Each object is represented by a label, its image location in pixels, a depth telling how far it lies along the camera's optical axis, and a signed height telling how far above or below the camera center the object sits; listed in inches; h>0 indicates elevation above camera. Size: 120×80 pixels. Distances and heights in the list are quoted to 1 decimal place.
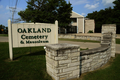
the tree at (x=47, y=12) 869.2 +200.2
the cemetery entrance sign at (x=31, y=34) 202.2 +1.2
